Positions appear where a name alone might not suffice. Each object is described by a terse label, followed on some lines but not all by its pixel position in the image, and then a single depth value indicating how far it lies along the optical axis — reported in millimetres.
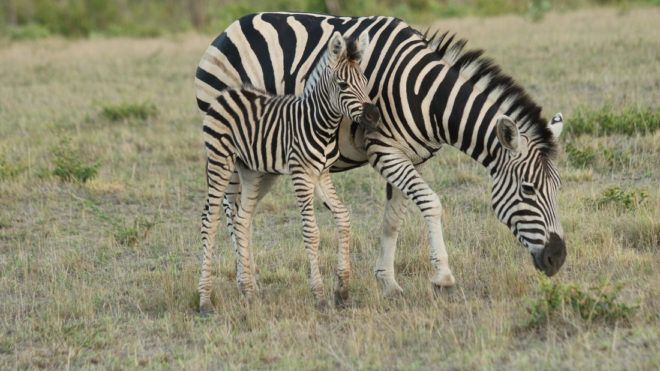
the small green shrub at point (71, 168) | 21156
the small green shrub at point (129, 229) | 16750
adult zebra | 11477
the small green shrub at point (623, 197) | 15836
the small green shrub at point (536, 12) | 47500
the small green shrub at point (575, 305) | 10437
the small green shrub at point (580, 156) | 19766
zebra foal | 11648
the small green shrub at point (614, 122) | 21203
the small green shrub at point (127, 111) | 28703
